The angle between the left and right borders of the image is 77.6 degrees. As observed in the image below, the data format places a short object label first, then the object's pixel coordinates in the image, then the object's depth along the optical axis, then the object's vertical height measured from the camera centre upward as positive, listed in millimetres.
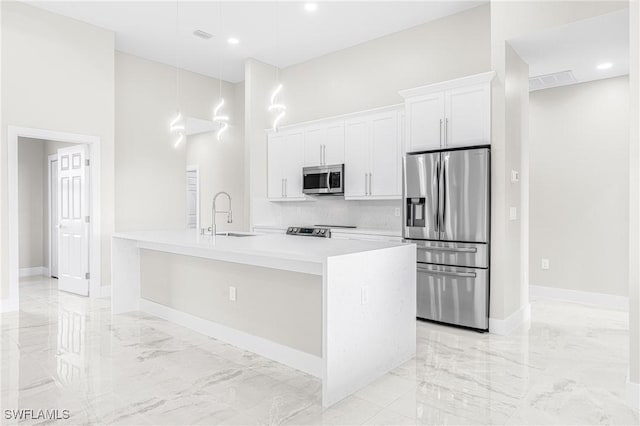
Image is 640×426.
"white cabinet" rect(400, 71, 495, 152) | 3768 +951
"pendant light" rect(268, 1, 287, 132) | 3510 +923
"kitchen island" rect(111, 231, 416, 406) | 2424 -675
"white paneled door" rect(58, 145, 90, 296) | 5195 -133
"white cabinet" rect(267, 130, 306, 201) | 5805 +667
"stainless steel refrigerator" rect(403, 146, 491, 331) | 3736 -208
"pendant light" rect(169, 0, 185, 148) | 4106 +890
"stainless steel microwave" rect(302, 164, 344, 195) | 5199 +401
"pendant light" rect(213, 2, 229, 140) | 3835 +2277
